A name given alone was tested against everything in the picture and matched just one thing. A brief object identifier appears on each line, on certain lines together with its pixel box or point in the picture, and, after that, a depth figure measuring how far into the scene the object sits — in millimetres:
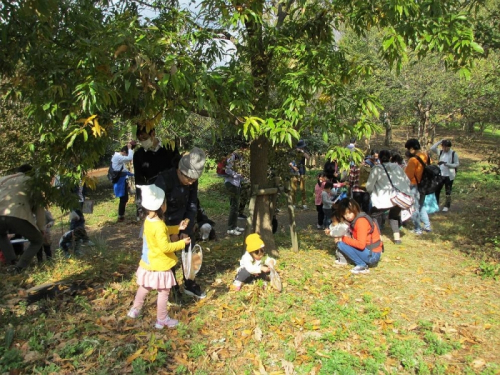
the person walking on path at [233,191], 7922
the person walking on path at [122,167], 9758
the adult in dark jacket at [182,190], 4406
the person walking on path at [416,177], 7727
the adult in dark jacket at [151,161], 5430
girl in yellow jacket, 3961
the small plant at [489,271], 5698
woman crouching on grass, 5762
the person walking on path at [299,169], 8805
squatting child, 4934
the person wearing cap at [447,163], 9680
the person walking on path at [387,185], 6961
